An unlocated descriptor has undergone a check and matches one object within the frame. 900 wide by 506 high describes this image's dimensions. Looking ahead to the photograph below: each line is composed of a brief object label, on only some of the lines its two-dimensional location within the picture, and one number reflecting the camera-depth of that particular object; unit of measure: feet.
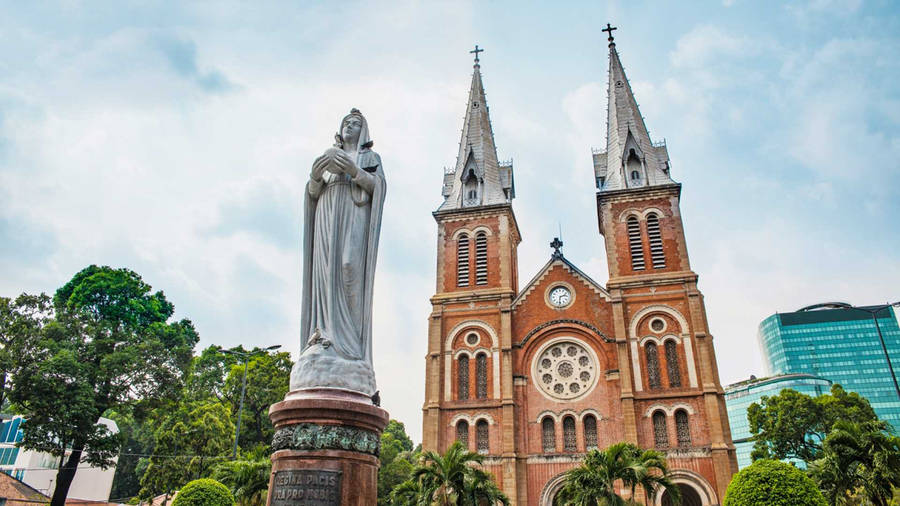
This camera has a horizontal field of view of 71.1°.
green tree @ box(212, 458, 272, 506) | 56.85
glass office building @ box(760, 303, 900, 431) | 295.89
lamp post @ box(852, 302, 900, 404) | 61.98
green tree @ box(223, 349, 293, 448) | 105.91
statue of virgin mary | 19.16
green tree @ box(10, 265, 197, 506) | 71.20
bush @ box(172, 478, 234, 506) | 43.19
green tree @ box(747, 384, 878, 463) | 95.30
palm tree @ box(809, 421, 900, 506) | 45.47
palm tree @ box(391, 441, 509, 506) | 60.90
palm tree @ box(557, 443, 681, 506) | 57.16
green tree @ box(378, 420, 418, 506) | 130.11
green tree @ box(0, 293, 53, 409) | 70.38
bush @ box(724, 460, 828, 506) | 35.65
